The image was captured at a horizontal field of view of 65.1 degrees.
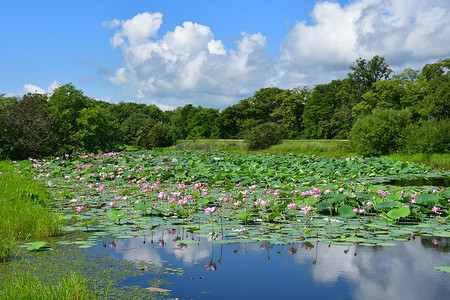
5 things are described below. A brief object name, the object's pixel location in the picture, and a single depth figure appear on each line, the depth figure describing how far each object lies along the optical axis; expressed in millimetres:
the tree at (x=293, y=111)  56822
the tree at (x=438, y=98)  33719
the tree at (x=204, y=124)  66769
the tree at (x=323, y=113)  51250
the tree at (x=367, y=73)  46719
